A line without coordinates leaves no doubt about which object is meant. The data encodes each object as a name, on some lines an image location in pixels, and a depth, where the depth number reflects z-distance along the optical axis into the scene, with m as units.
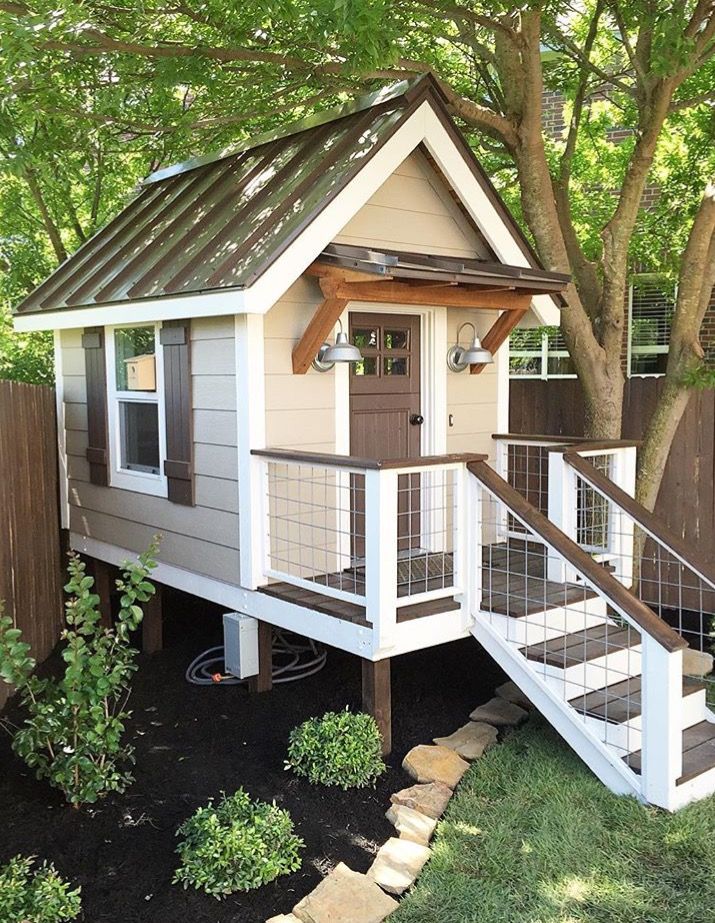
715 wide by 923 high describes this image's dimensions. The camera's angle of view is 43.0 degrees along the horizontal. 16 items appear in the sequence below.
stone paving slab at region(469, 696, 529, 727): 6.09
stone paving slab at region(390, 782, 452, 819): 5.03
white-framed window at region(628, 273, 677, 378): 12.29
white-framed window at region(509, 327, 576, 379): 12.96
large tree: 6.28
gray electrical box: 6.46
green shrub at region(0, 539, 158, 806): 4.82
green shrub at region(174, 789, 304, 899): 4.29
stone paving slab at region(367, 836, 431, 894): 4.40
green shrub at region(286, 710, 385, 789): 5.32
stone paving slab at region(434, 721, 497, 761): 5.65
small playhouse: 5.77
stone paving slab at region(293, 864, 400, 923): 4.12
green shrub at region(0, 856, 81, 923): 3.88
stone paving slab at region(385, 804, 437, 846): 4.77
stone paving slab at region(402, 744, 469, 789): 5.36
